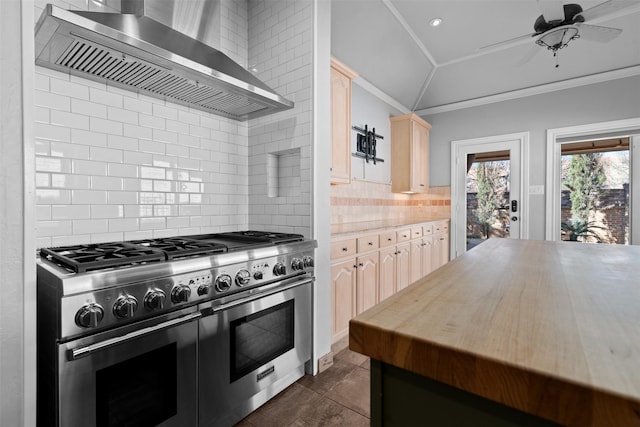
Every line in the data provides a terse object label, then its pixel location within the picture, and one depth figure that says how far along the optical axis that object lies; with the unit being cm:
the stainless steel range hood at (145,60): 129
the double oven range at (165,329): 111
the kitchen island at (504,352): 39
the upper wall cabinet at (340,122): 282
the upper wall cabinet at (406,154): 446
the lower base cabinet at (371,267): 248
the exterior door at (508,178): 441
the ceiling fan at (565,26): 214
